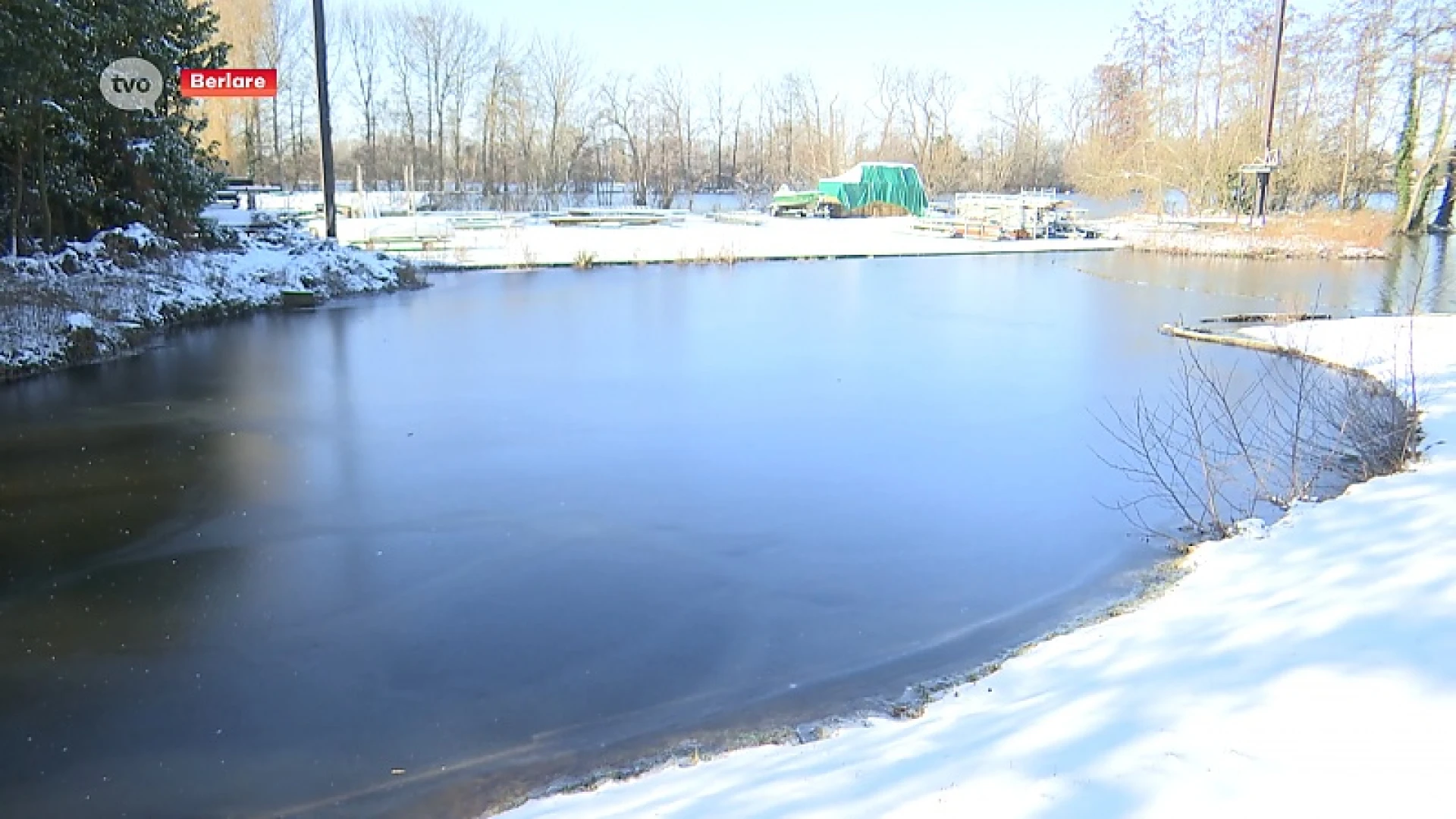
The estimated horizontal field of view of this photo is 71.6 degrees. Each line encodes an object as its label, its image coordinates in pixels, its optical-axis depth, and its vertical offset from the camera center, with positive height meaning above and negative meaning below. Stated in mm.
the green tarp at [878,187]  37062 +1569
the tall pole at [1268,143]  24516 +2342
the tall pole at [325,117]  17578 +1805
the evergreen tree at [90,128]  10414 +1089
